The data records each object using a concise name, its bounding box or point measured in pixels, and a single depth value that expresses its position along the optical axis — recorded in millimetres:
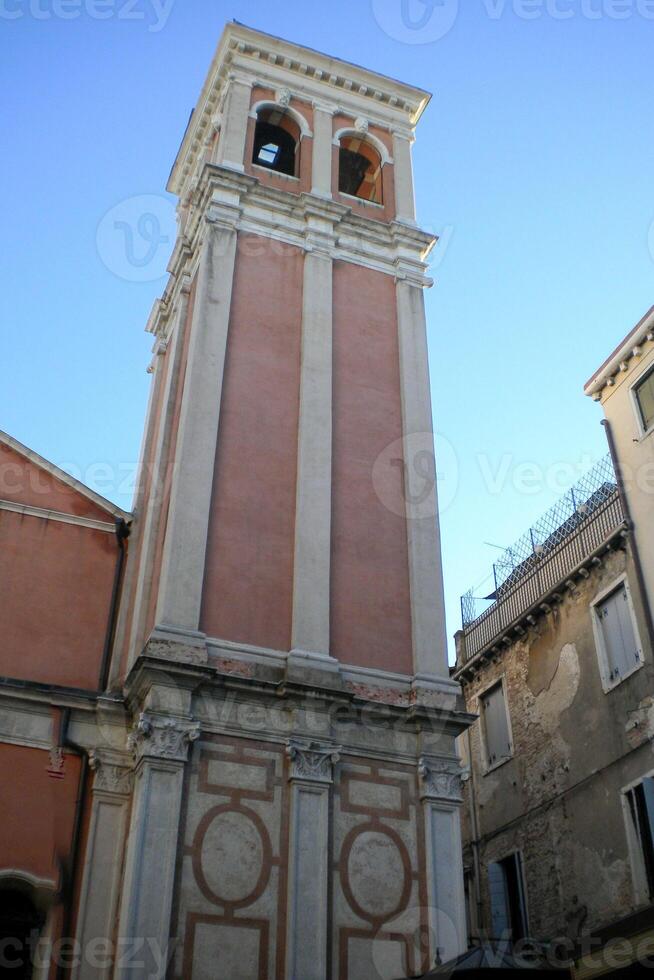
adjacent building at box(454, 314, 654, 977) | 17625
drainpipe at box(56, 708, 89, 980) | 13234
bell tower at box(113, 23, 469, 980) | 13227
